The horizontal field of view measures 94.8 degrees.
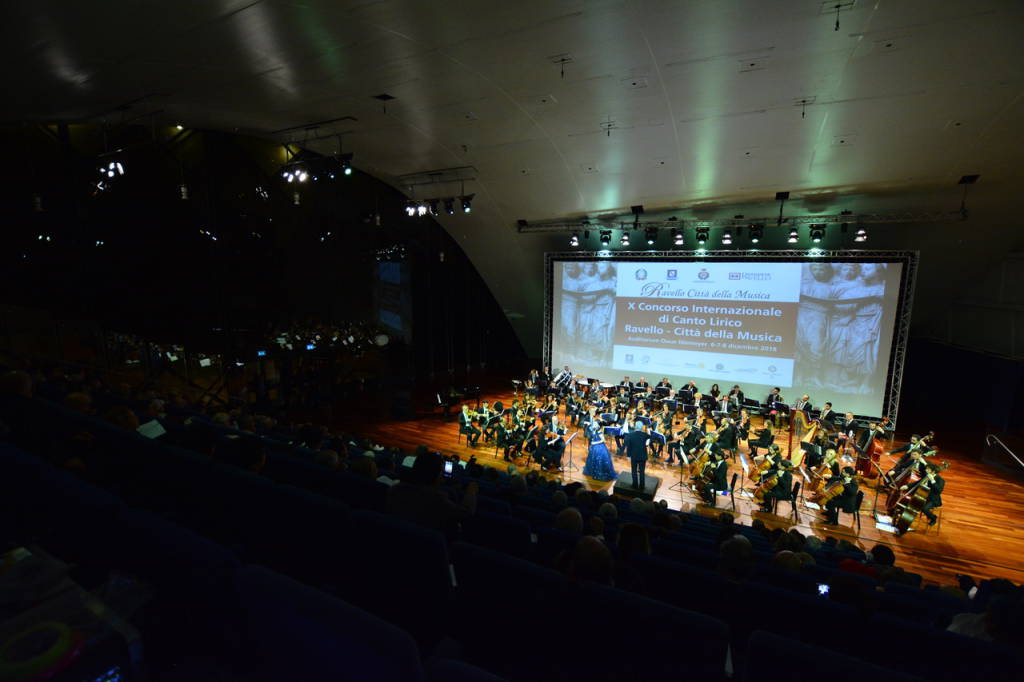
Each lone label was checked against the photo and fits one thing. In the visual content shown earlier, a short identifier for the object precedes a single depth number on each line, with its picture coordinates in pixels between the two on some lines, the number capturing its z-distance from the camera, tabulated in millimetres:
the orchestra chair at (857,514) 6594
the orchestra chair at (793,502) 6967
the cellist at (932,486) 6461
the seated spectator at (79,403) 4039
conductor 7926
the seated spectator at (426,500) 2594
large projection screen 11273
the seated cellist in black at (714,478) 7242
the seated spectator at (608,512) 4324
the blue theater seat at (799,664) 1185
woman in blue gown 8672
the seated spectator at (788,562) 3241
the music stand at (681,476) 8328
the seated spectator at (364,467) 3846
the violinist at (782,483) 6832
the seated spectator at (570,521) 3250
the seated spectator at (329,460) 4020
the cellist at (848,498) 6578
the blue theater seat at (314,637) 1009
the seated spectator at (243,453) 3217
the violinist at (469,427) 9922
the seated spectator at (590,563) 1960
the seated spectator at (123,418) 3650
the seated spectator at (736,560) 2740
